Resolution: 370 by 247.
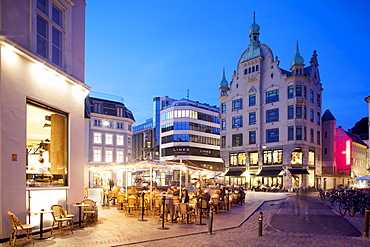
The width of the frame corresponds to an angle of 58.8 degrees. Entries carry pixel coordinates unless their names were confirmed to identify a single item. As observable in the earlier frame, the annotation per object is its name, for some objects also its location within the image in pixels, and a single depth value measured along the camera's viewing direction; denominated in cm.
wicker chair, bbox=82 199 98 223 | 1349
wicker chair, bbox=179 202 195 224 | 1437
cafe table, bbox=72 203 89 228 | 1259
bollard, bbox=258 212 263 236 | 1174
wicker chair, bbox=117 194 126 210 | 1821
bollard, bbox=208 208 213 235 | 1206
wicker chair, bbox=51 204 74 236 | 1093
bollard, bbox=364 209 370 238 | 1204
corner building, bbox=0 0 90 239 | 982
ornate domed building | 4912
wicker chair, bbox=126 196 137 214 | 1616
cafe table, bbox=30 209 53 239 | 1030
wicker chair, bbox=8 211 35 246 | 916
